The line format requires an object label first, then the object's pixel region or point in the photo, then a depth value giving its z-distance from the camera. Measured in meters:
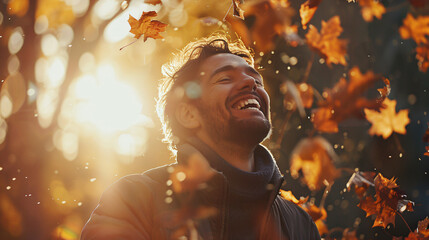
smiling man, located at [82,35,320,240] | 2.09
